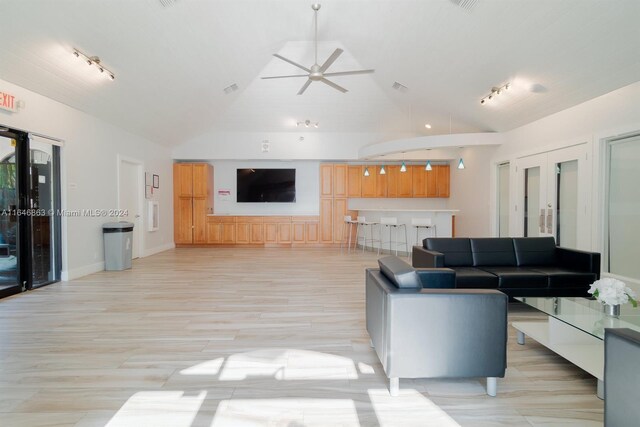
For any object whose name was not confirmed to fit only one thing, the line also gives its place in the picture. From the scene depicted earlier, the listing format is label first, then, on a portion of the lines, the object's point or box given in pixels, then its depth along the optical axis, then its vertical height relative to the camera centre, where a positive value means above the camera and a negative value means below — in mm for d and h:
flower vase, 2473 -779
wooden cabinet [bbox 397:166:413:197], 9984 +713
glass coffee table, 2207 -940
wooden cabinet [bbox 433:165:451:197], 9879 +823
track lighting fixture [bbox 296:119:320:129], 8806 +2253
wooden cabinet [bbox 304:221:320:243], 9938 -757
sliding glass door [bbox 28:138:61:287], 4828 -33
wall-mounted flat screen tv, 10055 +646
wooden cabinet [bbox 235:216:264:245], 9828 -691
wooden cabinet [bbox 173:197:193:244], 9539 -352
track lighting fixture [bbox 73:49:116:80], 4154 +1919
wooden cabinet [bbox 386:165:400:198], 10023 +806
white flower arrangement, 2391 -628
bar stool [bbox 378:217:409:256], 7899 -480
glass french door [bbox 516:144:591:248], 5012 +189
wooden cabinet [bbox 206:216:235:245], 9727 -656
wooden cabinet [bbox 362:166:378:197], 9992 +743
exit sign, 4129 +1335
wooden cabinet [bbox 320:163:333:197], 9977 +804
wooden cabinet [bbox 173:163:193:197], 9500 +768
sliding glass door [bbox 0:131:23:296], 4375 -173
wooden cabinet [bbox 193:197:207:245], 9562 -382
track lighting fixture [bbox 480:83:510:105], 5426 +1949
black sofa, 3701 -720
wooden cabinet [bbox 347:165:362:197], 9992 +804
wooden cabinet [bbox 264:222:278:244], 9883 -751
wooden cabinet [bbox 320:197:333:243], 9969 -489
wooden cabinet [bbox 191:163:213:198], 9477 +768
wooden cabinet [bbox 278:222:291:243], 9898 -754
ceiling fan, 4620 +1900
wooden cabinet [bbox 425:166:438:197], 9914 +739
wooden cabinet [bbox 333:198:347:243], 9953 -309
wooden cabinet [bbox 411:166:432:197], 9961 +769
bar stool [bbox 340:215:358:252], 9202 -578
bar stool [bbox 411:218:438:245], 7445 -413
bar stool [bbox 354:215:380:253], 8845 -592
